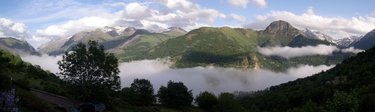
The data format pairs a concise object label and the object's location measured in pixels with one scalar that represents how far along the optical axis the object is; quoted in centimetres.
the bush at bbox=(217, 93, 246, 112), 13571
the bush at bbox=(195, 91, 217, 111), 14388
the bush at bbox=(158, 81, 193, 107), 12650
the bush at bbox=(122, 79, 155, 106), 11008
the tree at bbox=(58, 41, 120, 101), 6169
